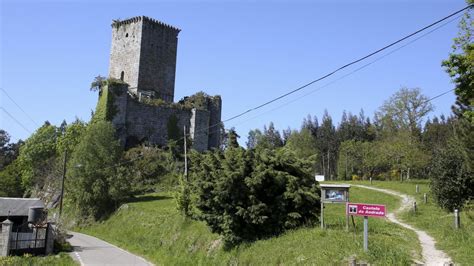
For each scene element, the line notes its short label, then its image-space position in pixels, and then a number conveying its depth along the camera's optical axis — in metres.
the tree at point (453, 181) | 24.73
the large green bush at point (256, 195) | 17.66
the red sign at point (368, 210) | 13.34
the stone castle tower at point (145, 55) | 55.39
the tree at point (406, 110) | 55.44
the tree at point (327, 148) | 90.14
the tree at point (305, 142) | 86.19
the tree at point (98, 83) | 51.25
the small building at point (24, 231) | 23.17
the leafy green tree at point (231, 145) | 20.84
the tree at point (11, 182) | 60.56
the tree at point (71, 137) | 53.91
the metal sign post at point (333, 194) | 16.09
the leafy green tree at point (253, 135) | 105.25
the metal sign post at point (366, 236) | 12.85
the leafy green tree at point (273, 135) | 103.86
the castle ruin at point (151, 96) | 51.45
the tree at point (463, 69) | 17.77
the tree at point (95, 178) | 37.91
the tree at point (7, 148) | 90.88
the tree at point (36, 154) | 59.41
